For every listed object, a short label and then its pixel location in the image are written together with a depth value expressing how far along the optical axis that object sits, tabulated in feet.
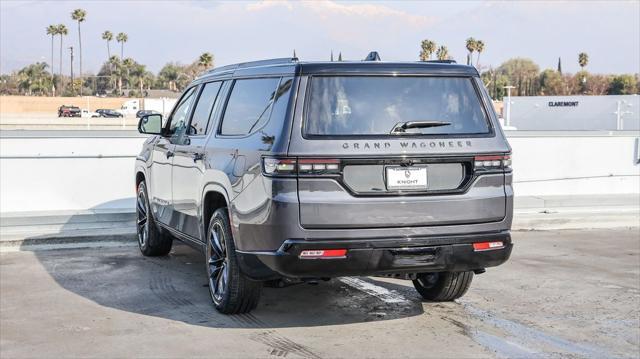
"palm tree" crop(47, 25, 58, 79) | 417.65
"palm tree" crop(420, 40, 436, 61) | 336.33
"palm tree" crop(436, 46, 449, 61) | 343.13
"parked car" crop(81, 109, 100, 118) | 267.04
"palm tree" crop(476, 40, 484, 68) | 334.03
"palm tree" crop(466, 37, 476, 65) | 335.26
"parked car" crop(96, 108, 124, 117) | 265.34
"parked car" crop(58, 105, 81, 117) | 268.21
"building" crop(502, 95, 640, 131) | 228.06
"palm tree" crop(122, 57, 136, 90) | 427.74
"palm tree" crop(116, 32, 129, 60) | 432.13
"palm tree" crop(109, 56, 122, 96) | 435.12
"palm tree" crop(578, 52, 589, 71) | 366.84
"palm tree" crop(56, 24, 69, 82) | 417.69
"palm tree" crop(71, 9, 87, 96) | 385.29
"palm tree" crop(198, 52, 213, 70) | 325.01
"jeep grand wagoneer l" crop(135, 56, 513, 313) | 18.01
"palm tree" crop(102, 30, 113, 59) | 427.74
